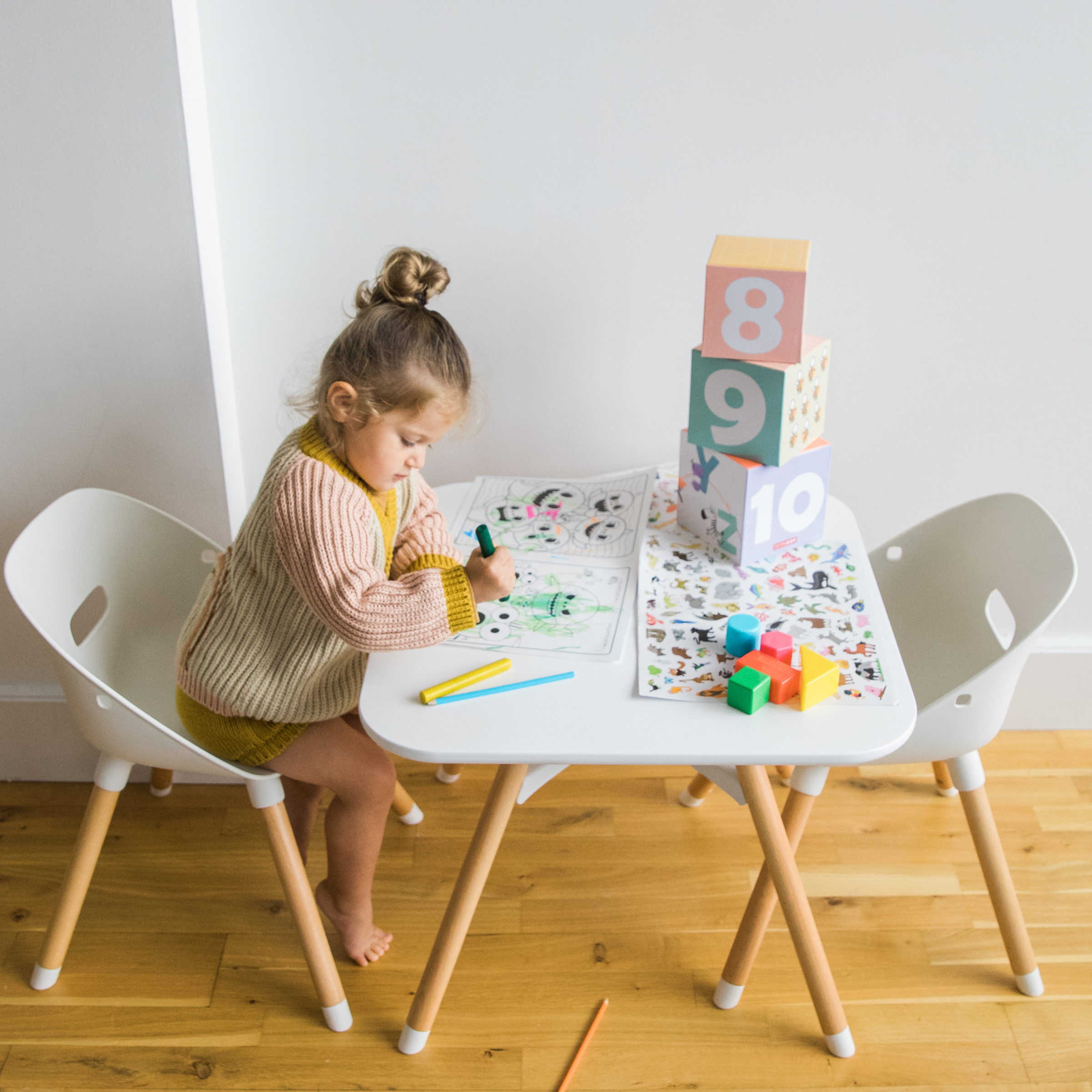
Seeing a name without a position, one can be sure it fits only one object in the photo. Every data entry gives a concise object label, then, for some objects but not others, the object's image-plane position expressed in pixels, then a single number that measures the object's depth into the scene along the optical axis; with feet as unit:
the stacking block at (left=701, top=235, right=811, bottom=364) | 3.95
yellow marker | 3.53
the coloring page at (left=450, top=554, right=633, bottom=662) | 3.83
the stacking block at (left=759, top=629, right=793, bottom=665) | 3.57
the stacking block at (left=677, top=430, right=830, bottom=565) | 4.20
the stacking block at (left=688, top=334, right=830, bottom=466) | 4.06
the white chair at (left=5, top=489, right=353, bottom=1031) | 4.03
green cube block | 3.39
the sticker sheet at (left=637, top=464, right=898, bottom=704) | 3.61
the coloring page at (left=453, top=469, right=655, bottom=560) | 4.51
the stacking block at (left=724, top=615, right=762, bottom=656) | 3.65
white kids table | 3.30
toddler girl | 3.67
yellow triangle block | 3.43
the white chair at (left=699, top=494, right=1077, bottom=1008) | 4.12
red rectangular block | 3.45
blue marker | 3.54
